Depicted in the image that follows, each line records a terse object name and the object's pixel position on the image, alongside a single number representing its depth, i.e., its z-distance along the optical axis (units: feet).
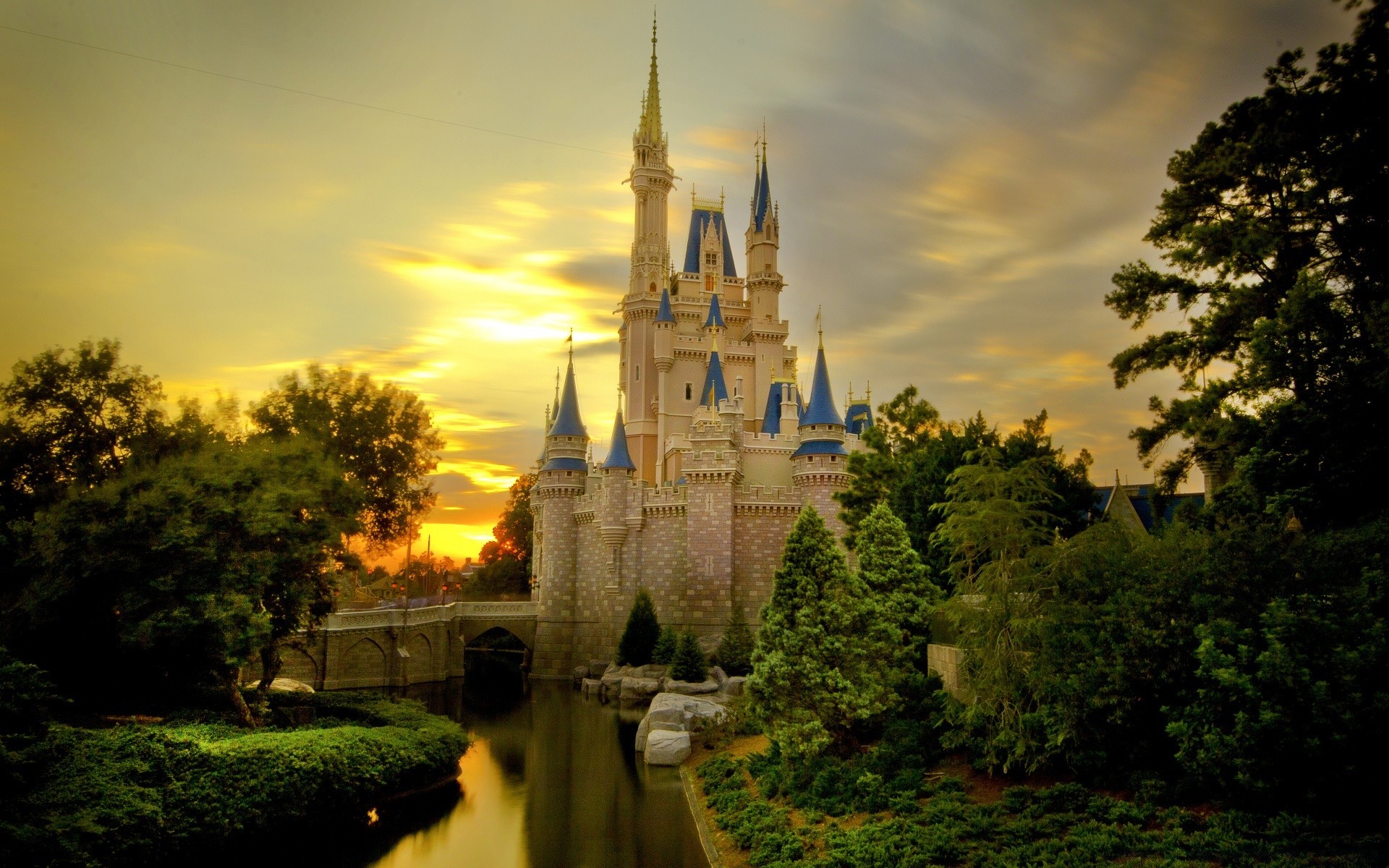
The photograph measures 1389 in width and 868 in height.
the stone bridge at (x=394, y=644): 118.52
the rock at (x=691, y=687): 104.37
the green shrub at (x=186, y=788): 40.14
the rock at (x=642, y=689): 113.50
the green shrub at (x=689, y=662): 109.40
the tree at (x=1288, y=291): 45.85
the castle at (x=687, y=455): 131.34
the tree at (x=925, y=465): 86.63
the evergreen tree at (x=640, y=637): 123.03
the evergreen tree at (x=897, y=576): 66.13
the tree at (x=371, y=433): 111.14
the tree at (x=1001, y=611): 46.09
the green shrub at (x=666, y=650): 118.93
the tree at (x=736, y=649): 114.01
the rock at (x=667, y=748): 74.84
